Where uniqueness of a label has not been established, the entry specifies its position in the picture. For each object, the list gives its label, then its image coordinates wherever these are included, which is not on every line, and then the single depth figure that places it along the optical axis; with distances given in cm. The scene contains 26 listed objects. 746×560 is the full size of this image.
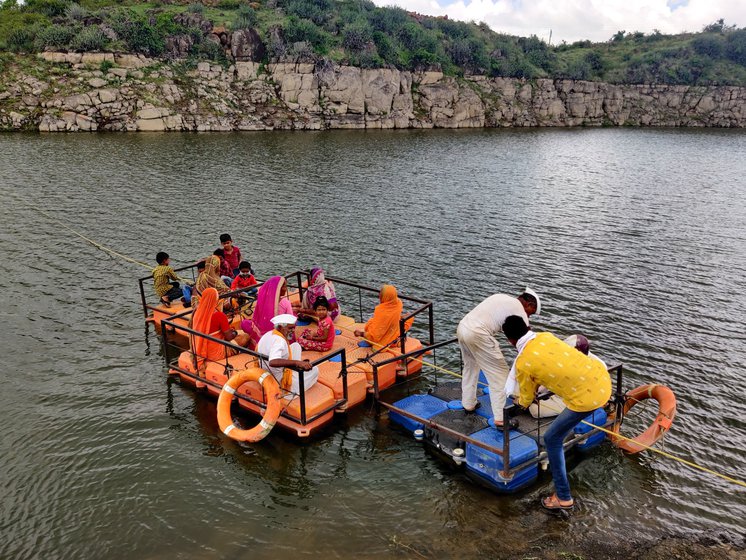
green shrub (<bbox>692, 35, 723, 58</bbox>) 11119
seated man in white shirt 1099
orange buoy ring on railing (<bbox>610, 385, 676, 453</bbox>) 1106
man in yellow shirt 839
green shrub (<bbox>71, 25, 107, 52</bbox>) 6725
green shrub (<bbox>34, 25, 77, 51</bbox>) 6712
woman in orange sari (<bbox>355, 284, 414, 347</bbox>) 1346
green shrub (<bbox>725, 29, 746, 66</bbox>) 10962
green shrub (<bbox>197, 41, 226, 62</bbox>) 7612
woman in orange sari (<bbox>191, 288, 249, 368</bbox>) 1347
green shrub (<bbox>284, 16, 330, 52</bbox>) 8044
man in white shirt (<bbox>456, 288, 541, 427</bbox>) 1012
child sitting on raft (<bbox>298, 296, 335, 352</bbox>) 1351
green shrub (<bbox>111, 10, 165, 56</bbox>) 7100
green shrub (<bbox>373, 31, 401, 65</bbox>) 8600
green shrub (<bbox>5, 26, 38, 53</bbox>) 6688
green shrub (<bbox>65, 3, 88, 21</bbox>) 7131
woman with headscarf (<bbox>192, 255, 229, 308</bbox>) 1559
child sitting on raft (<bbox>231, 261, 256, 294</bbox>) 1681
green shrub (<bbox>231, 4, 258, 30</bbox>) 7838
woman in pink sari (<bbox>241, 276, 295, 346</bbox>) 1325
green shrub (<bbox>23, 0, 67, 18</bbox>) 7400
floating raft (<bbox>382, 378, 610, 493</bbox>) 979
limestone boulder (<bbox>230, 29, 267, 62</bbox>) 7719
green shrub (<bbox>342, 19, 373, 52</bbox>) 8400
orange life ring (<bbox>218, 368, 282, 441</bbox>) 1099
